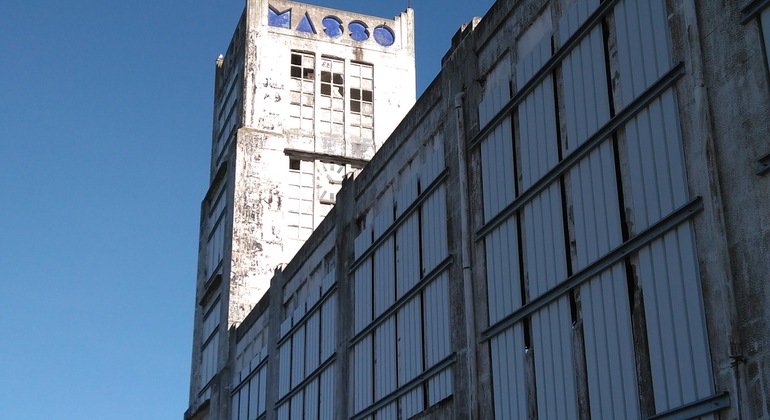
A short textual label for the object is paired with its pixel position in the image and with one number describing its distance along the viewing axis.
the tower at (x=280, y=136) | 49.03
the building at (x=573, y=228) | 16.17
